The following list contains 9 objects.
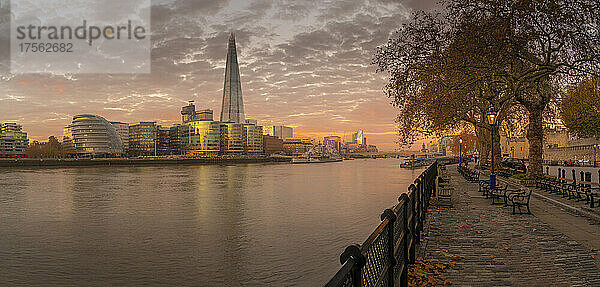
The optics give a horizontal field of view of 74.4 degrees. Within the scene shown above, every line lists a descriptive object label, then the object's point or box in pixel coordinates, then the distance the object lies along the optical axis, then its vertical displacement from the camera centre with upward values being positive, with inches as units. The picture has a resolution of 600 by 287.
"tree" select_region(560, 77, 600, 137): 1475.1 +159.2
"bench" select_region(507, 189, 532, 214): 619.6 -87.3
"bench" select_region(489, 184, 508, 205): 745.3 -97.7
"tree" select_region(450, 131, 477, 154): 4831.7 +100.0
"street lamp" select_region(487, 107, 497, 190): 924.6 +74.4
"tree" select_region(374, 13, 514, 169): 931.3 +216.9
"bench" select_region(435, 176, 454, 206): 728.6 -97.4
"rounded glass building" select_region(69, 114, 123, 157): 7696.9 +360.0
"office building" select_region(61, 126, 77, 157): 7656.5 +71.3
